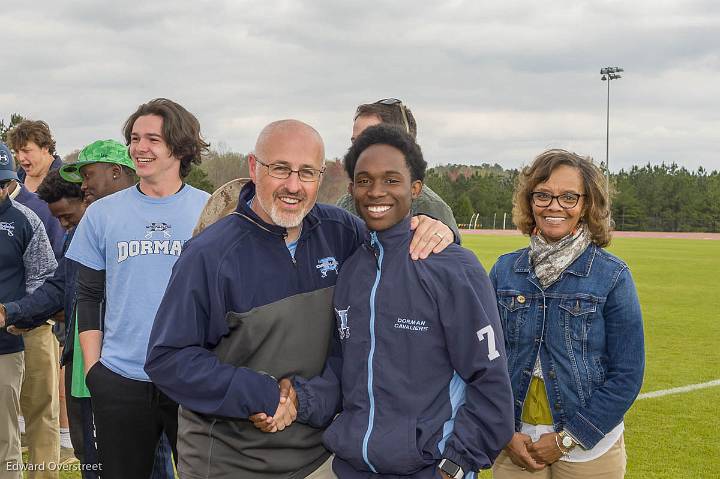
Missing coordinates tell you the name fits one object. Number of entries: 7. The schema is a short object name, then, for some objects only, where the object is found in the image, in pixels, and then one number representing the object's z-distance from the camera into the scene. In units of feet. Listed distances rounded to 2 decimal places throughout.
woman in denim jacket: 10.14
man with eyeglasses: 8.05
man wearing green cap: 13.51
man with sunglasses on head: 12.79
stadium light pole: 207.31
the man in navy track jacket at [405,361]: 7.78
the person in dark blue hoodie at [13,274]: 15.15
